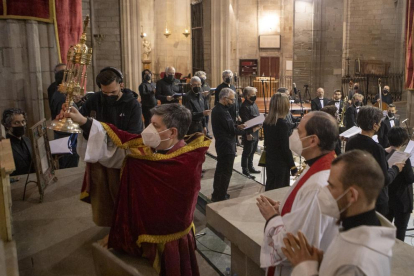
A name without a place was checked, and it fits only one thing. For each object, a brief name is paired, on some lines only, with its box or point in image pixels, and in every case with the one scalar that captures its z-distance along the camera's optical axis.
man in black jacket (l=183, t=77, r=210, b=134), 7.10
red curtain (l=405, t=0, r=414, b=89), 9.87
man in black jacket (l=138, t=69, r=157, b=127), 9.28
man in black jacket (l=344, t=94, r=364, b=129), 7.82
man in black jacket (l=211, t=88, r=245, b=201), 5.61
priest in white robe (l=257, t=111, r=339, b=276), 2.05
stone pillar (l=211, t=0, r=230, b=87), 14.34
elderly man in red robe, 2.74
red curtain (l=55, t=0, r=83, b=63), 6.30
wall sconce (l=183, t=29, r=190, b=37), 17.23
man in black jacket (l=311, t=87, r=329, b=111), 9.43
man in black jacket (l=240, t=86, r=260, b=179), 7.14
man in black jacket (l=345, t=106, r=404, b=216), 3.82
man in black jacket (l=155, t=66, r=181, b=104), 9.19
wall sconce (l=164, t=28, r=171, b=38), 17.19
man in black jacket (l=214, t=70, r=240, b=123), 8.19
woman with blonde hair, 4.87
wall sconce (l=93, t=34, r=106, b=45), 11.68
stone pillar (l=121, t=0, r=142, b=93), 12.04
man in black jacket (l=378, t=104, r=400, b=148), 6.24
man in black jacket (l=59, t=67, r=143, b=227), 3.22
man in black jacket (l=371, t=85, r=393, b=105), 12.33
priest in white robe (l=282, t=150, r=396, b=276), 1.54
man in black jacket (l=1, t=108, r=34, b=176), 5.03
